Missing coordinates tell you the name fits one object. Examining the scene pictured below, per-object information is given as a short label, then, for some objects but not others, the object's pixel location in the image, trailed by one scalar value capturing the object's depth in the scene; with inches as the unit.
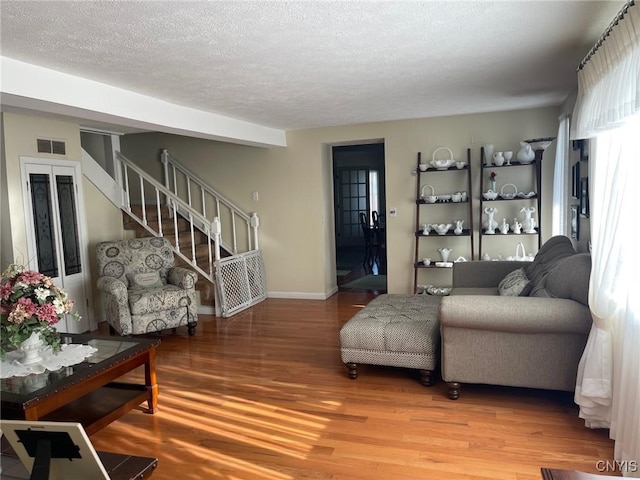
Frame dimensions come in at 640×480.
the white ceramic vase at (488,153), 195.8
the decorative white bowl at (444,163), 200.8
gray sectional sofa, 104.7
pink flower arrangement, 94.3
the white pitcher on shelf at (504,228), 194.4
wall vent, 171.2
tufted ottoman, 122.2
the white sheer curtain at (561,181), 169.6
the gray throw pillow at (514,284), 129.4
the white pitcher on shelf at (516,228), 192.9
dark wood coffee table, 85.0
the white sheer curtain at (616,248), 80.7
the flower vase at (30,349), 99.2
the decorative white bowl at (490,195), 195.2
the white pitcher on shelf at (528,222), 192.9
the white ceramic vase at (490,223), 196.7
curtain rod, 78.6
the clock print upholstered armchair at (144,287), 168.2
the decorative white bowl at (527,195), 192.2
